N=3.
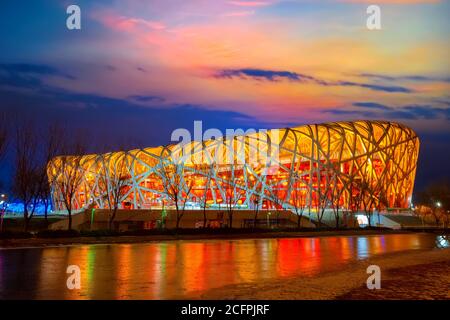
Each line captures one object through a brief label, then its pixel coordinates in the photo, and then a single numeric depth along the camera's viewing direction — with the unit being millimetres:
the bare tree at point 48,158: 35453
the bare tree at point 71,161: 39406
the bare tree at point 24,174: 34456
